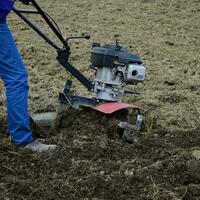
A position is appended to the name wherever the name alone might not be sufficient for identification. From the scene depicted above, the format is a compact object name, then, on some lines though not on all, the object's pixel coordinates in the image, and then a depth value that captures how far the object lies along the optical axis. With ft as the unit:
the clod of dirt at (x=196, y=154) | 26.19
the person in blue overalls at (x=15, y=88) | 25.67
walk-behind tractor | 28.67
